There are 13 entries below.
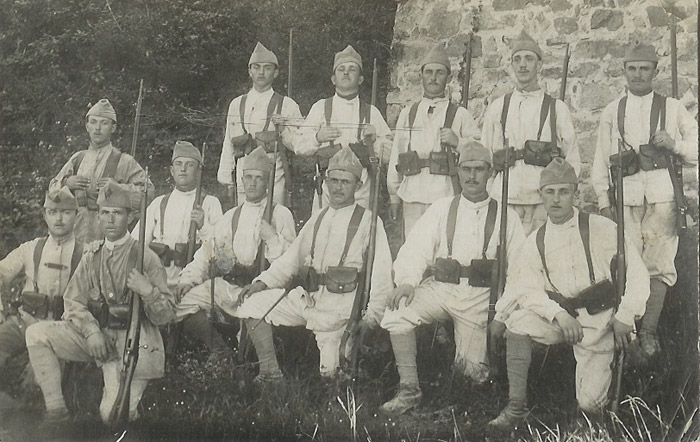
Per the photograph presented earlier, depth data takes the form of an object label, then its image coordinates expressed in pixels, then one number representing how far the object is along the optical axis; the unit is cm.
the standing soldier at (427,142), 730
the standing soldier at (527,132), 716
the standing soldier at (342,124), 739
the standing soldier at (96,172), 734
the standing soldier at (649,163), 700
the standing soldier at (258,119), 743
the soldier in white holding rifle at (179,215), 732
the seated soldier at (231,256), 728
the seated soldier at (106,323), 720
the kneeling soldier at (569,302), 691
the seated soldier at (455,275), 702
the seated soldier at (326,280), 716
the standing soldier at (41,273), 725
